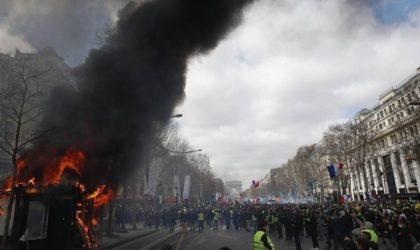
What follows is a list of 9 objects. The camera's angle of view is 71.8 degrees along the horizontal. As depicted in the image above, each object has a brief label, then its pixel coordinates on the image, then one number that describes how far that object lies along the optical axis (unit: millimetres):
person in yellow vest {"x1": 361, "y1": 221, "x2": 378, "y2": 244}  7013
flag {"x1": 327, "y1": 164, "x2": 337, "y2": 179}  31453
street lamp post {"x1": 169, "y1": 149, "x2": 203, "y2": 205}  54516
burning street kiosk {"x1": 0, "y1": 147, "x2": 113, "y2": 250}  9656
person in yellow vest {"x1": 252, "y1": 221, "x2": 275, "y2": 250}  6693
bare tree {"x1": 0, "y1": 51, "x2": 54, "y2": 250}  13906
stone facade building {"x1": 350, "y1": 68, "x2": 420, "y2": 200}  54125
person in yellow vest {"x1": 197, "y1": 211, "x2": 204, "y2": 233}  25517
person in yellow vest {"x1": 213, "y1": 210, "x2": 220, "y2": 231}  26691
